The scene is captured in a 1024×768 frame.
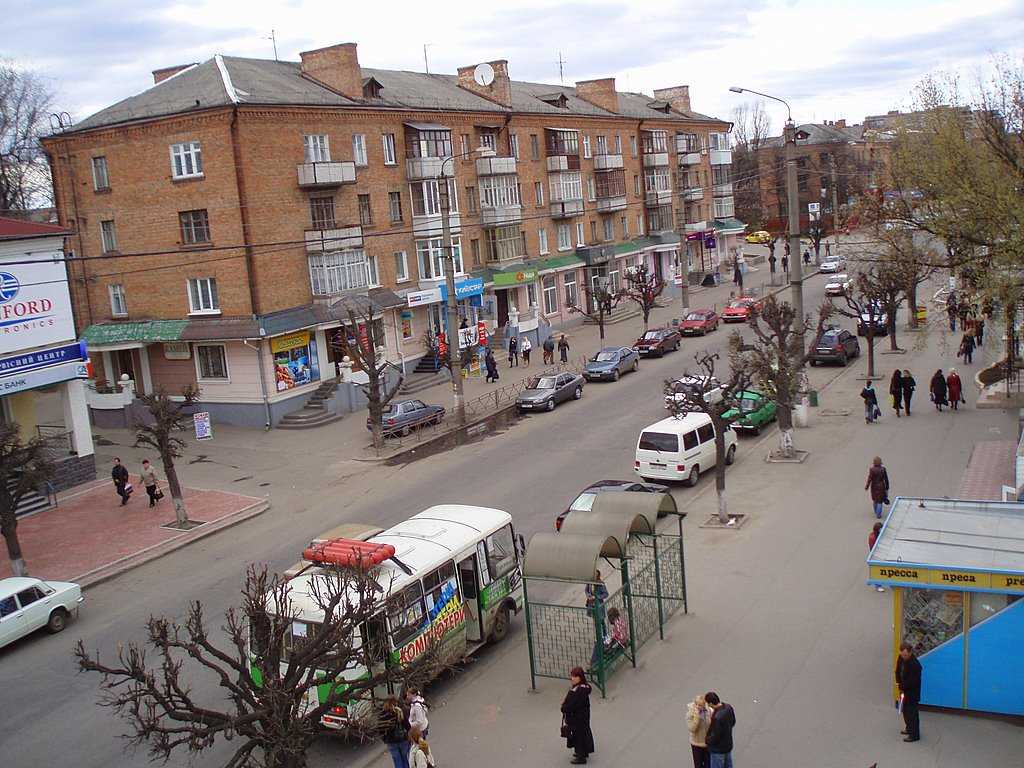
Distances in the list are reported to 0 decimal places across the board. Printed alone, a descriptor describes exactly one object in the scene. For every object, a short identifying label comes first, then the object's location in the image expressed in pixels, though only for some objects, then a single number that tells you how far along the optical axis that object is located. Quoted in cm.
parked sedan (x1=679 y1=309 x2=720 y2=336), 5019
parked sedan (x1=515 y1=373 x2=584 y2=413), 3522
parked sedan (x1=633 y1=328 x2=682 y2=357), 4472
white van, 2439
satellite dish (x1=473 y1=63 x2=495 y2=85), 5125
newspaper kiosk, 1180
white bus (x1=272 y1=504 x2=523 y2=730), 1296
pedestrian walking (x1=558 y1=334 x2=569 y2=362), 4389
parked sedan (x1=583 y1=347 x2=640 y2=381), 4009
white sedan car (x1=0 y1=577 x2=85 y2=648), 1770
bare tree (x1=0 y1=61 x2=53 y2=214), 5459
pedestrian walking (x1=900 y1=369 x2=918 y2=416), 3002
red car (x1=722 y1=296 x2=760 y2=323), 5231
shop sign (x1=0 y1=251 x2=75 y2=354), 2711
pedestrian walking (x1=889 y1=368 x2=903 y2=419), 3009
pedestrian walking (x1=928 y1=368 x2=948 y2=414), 2972
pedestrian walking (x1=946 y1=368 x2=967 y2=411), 2994
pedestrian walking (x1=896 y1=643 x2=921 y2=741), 1157
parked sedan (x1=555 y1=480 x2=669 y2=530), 2058
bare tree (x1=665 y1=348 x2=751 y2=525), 2100
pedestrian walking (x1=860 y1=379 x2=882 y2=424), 2894
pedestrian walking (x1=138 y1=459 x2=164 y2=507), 2616
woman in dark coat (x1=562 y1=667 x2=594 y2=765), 1180
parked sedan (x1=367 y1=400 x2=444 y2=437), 3206
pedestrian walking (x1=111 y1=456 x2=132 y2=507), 2675
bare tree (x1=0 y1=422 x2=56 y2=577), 2064
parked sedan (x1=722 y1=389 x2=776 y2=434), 2925
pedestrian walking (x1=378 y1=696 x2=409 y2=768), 1155
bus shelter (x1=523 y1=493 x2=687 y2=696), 1384
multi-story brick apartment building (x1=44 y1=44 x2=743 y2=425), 3544
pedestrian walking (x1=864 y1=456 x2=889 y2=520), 2011
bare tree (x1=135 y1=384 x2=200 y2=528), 2377
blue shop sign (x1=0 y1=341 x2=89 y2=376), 2692
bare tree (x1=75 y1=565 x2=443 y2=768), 870
